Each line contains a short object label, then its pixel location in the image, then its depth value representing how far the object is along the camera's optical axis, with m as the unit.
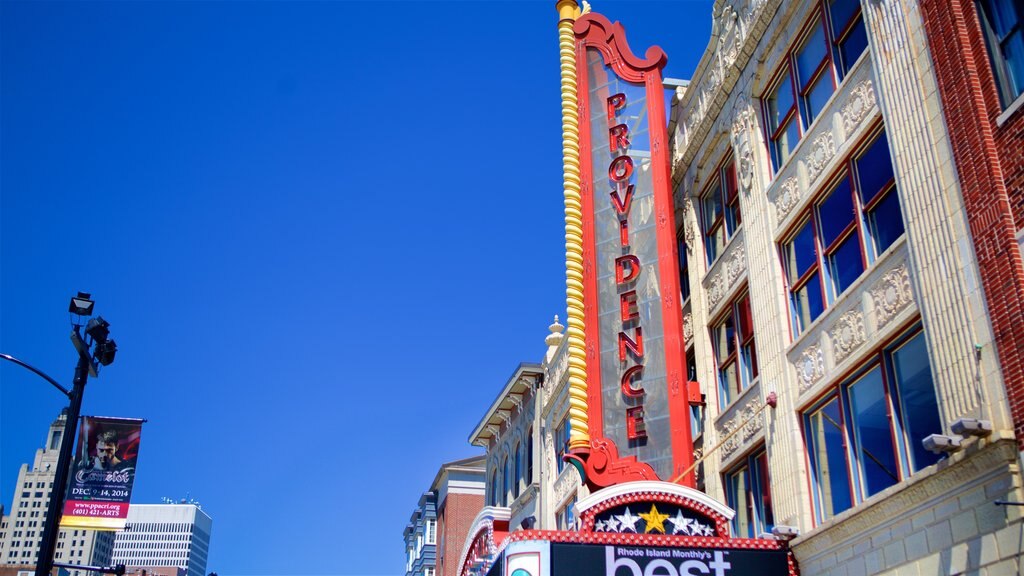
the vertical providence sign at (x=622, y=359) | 15.33
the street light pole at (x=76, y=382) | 14.65
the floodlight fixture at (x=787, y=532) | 15.94
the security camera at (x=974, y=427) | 11.31
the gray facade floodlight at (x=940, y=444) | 11.64
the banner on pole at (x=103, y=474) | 20.75
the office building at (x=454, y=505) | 57.53
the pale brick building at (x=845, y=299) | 12.12
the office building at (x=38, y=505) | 163.25
